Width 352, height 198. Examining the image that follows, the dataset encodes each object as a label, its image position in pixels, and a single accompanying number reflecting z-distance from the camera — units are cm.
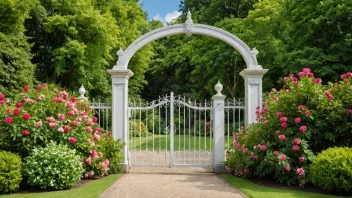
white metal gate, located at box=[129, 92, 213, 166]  933
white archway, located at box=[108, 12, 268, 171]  916
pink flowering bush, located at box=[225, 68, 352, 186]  726
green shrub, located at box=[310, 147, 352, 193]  614
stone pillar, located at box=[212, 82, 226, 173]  912
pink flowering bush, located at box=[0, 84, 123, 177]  716
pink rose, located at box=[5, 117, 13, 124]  693
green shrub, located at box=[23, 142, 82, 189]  666
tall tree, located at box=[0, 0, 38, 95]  1451
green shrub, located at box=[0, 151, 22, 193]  632
